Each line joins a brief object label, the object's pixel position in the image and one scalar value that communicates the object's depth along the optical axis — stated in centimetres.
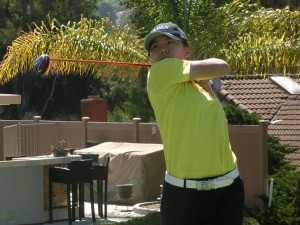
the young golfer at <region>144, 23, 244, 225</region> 436
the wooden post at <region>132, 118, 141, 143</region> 1757
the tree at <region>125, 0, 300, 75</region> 1350
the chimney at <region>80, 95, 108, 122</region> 2664
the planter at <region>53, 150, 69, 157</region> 1388
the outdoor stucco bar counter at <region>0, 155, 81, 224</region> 1280
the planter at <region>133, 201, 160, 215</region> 1475
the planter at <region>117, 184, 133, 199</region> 1558
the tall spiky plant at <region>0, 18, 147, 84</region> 1429
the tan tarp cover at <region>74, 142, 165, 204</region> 1608
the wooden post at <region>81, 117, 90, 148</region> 1878
